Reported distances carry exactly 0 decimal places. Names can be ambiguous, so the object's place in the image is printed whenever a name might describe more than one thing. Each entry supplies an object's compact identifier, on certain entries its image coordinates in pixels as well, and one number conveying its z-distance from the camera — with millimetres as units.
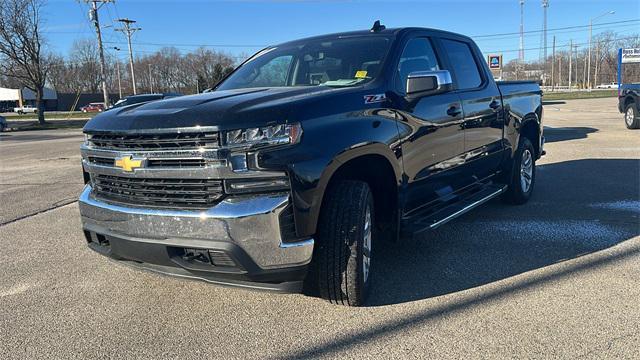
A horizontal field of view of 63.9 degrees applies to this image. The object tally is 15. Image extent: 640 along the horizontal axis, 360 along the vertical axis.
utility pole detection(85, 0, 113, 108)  38834
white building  93562
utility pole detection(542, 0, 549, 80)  68625
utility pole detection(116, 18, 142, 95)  57231
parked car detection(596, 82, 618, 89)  91938
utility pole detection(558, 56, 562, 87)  95612
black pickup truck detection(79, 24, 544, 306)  2840
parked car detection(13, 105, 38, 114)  79156
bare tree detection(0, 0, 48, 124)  34375
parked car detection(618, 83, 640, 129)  14269
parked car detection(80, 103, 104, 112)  73206
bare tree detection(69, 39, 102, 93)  80406
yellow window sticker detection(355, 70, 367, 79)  3896
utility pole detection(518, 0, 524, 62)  67938
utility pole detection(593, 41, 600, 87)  86838
